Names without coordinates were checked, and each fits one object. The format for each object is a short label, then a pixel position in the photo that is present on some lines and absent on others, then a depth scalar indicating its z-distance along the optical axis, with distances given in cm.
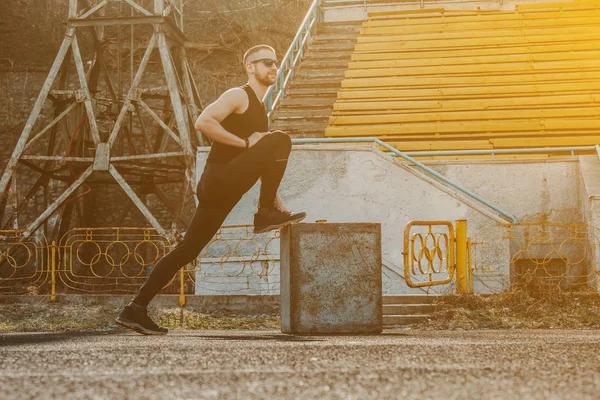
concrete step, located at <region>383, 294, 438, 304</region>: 1014
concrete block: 589
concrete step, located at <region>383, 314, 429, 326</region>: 936
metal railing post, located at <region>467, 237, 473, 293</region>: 1126
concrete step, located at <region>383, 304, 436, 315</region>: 980
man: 541
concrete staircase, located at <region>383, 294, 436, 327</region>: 939
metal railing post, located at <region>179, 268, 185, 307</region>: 1060
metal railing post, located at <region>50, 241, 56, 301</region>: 1114
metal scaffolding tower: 1512
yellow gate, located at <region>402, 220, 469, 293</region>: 979
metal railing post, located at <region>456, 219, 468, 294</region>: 1078
